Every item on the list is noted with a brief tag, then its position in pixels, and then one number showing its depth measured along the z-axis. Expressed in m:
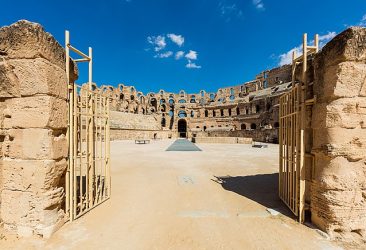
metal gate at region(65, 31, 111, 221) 3.41
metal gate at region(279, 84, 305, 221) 3.47
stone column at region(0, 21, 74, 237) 2.94
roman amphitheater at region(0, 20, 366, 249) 2.88
